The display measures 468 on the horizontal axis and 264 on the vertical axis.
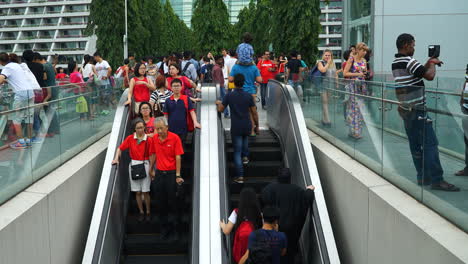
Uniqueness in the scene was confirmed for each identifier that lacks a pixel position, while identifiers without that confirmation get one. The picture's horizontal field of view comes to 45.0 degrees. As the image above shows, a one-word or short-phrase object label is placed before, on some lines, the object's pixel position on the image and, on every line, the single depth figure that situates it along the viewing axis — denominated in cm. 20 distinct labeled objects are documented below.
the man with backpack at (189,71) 1582
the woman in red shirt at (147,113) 976
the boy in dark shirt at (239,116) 998
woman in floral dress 854
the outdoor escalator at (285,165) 821
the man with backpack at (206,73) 2122
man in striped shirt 587
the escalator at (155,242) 915
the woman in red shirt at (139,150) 925
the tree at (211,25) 4094
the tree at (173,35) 7012
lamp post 4106
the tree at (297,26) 2592
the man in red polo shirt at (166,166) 880
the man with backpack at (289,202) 776
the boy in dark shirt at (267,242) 669
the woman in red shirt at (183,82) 1103
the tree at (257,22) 4816
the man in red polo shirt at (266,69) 1706
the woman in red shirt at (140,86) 1111
